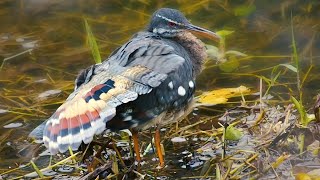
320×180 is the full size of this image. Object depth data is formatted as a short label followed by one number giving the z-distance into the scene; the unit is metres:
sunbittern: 9.19
